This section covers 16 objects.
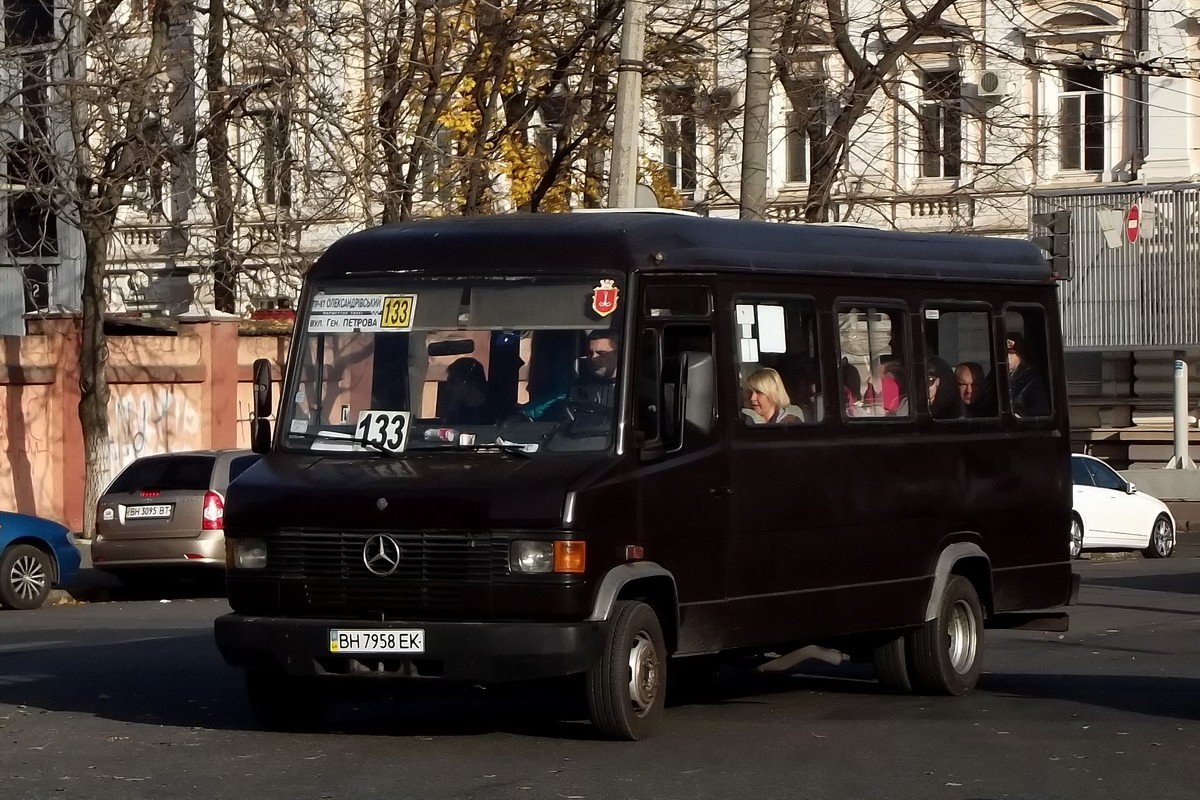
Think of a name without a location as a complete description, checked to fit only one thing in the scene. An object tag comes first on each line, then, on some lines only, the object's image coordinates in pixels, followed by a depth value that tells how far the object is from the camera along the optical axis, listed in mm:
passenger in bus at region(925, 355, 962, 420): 11602
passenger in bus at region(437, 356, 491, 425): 9766
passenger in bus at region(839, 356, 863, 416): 10977
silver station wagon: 20500
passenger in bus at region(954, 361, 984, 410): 11867
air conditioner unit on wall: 34625
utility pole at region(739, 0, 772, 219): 19172
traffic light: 22750
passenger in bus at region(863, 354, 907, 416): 11156
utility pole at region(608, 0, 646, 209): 17453
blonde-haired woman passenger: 10367
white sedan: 26828
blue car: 19422
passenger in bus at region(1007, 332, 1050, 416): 12250
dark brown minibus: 9328
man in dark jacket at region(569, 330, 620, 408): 9648
